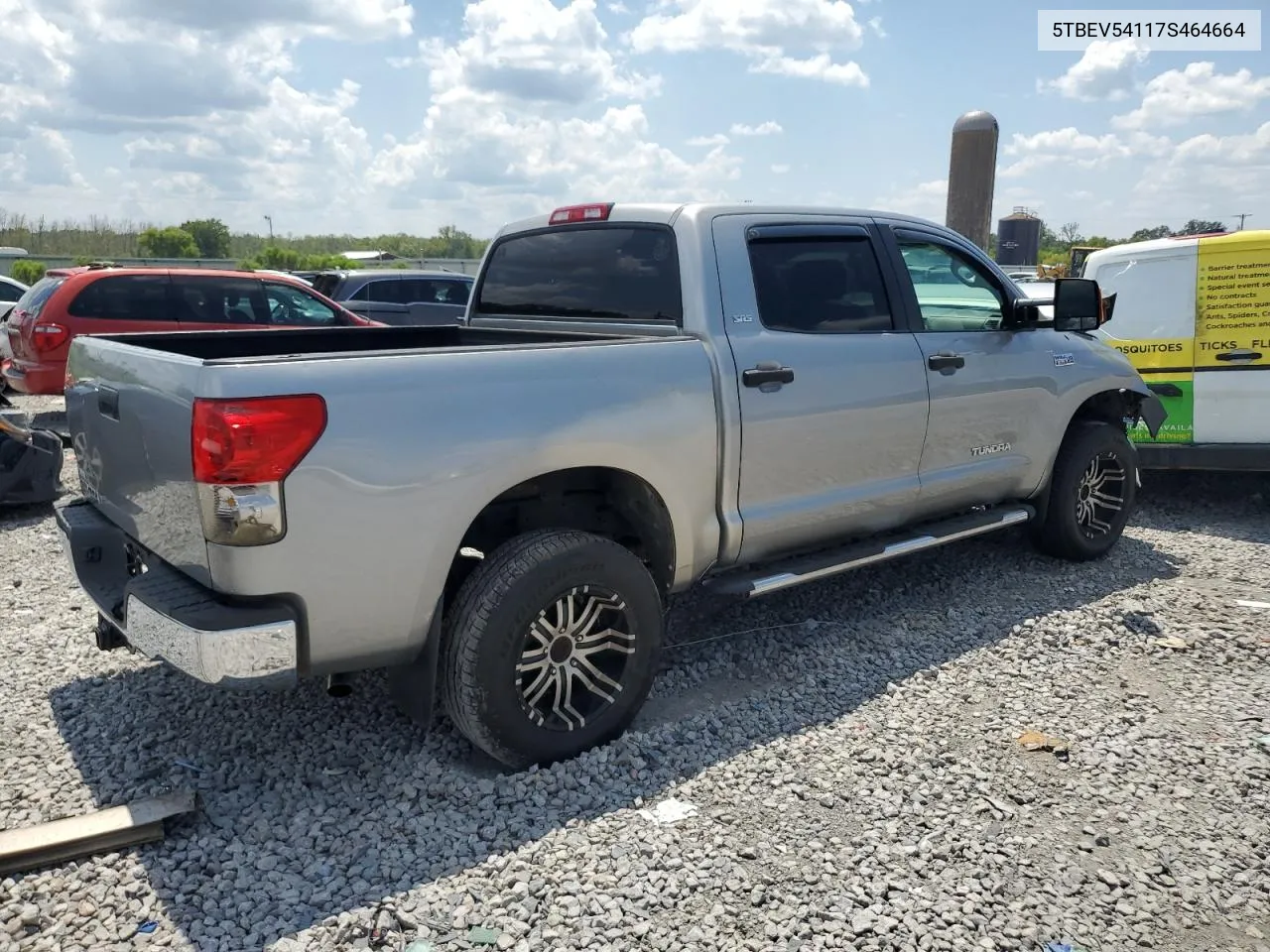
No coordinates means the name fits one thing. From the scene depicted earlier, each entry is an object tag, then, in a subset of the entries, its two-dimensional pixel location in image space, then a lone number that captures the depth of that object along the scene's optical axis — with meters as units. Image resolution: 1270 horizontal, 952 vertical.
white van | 6.50
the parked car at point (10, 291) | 15.91
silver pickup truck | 2.80
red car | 9.52
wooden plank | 2.82
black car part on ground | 6.65
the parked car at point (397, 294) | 14.83
